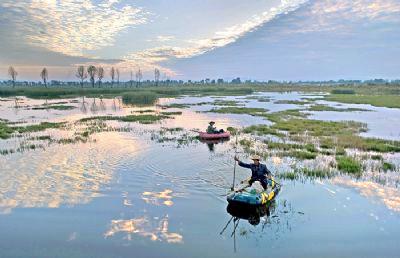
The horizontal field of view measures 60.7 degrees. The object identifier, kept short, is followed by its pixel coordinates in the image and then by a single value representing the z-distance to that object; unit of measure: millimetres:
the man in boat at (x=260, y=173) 16188
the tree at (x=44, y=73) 148875
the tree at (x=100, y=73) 155900
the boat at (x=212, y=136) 29733
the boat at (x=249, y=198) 14188
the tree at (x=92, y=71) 145500
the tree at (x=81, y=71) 150375
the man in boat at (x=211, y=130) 30188
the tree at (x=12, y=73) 149900
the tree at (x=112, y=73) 179750
